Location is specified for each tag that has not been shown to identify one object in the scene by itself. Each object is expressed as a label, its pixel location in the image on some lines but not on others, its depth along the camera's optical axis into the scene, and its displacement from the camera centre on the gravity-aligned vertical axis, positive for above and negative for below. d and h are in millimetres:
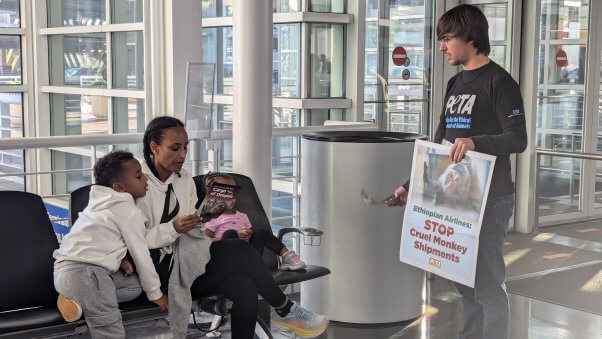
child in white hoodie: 3150 -635
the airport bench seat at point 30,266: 3281 -694
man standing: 3264 -123
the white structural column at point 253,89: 4430 +28
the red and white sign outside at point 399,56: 6457 +304
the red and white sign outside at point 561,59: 7136 +319
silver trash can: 4379 -694
